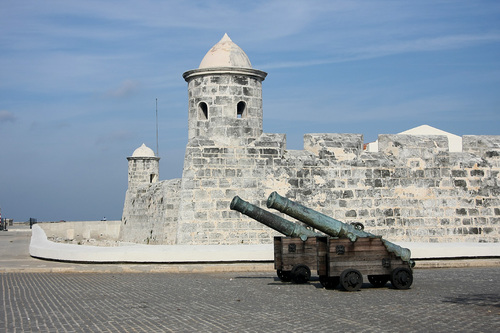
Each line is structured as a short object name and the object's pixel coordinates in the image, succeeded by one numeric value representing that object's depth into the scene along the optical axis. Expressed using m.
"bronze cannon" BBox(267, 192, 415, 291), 8.89
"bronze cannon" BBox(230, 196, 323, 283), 9.66
